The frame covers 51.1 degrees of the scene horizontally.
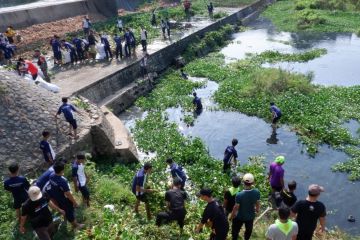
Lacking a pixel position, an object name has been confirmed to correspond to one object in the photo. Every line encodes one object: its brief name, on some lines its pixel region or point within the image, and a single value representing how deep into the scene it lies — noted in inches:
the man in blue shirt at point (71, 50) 853.7
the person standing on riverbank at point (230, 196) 331.4
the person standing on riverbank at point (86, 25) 1050.9
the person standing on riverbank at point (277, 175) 424.0
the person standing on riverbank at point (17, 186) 325.2
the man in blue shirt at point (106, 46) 881.0
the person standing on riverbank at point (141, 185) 379.2
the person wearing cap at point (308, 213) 283.4
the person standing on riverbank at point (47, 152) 435.5
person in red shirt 603.8
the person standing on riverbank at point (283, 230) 258.1
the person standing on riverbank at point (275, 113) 665.6
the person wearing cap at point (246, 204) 301.1
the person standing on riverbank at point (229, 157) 516.4
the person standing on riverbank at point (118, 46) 885.3
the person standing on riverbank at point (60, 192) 319.6
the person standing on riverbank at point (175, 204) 338.3
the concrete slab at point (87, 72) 729.0
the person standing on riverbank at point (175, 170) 416.8
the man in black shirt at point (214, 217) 282.2
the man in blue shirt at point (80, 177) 370.9
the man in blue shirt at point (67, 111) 494.3
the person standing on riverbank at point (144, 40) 941.2
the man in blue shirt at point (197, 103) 770.8
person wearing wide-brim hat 285.1
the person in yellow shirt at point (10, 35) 922.7
